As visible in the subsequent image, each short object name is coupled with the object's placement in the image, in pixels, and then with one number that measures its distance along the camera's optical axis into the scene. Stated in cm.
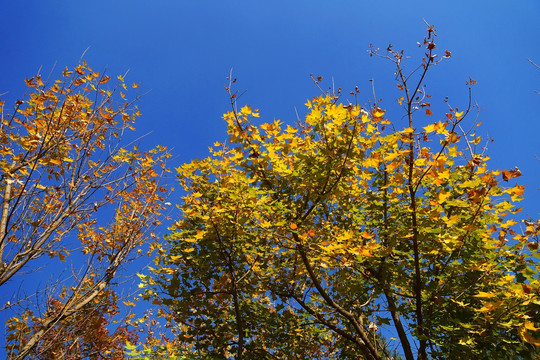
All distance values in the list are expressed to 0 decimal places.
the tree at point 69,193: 346
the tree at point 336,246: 313
